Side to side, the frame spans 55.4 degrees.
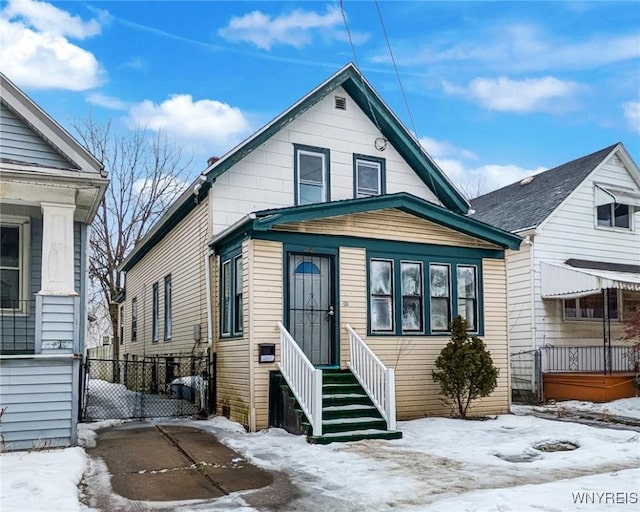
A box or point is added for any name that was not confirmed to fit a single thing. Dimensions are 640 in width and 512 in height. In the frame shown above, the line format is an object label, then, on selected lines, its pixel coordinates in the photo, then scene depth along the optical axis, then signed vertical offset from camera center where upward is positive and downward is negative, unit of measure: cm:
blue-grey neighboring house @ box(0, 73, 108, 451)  793 +70
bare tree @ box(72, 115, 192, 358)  2720 +570
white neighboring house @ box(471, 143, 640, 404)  1573 +99
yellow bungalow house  1016 +64
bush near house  1100 -116
